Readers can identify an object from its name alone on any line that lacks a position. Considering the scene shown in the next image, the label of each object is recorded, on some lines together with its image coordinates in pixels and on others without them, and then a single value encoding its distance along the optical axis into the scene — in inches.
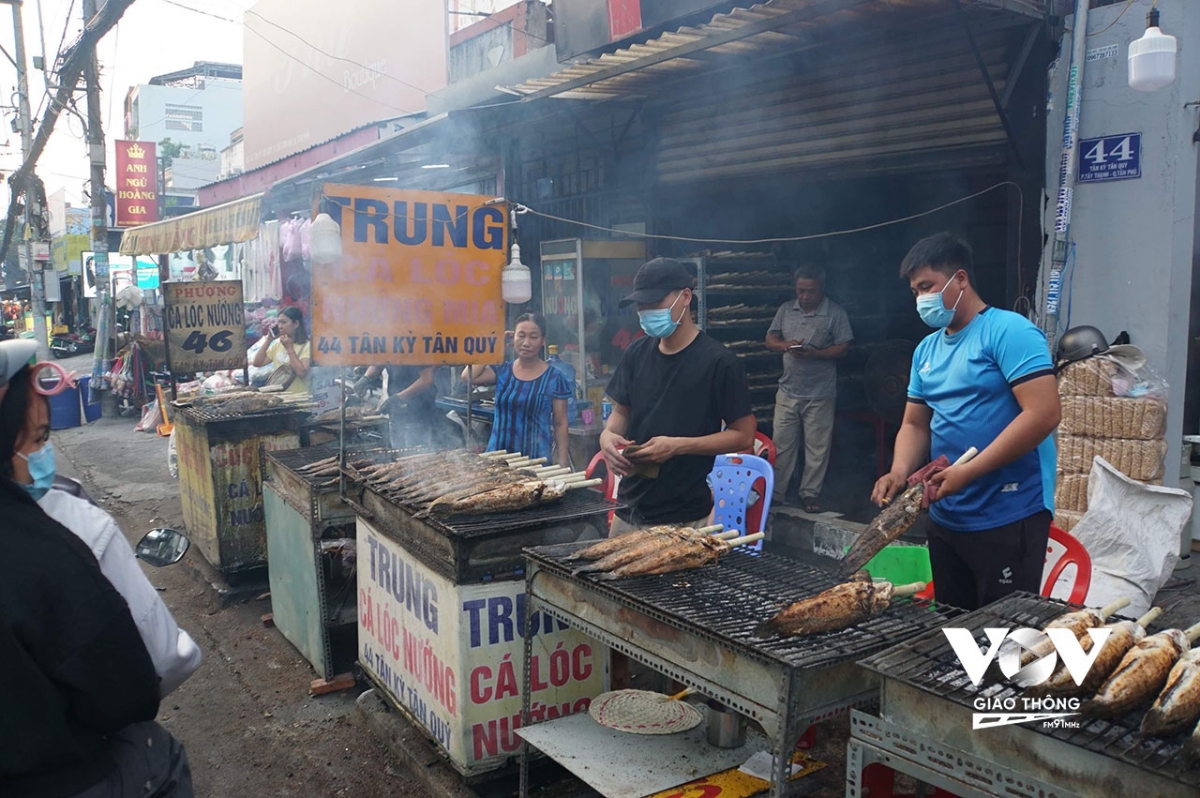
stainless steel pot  137.9
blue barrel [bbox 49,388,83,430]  676.1
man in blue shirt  122.0
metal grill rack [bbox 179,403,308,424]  274.5
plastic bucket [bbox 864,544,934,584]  171.9
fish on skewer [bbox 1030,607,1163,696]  81.8
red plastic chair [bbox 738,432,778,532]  211.6
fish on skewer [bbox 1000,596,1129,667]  87.3
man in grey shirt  304.2
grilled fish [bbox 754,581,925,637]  100.5
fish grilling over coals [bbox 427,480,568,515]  156.6
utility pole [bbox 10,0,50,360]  782.2
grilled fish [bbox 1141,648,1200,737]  74.5
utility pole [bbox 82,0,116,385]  653.3
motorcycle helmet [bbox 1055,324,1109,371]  235.5
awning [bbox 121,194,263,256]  371.6
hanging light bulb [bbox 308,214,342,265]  173.6
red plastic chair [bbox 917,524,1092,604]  162.2
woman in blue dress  225.1
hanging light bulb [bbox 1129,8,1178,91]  197.9
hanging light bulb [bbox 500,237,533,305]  205.3
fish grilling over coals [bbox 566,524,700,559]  131.3
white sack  219.9
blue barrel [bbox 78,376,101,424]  721.2
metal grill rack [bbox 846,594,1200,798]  72.0
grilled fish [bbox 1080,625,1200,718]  78.2
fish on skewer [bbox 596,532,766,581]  123.6
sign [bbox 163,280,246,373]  343.9
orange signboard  182.4
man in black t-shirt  153.9
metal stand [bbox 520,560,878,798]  93.0
